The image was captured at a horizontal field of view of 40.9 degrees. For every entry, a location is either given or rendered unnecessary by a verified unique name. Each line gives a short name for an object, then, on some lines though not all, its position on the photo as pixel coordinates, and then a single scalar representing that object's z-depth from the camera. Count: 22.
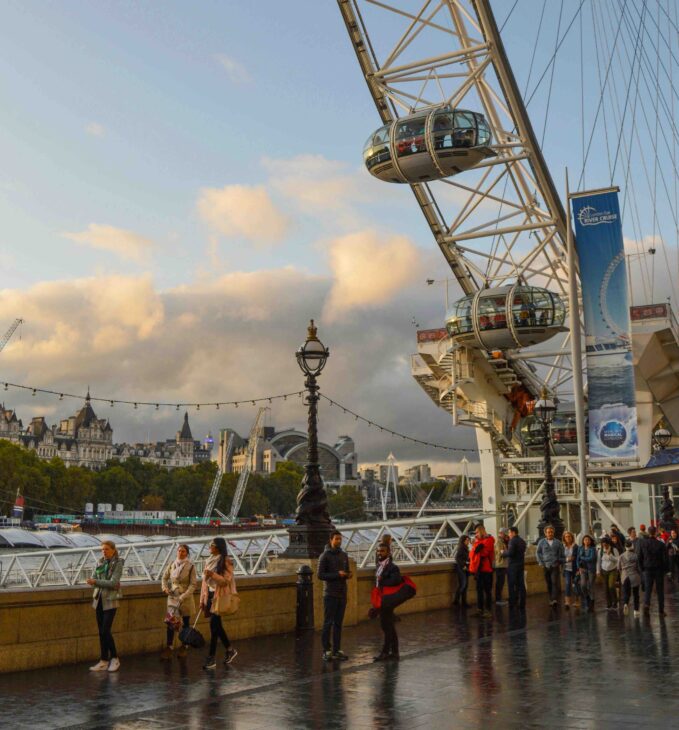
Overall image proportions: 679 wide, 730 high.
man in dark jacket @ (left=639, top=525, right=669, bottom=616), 16.08
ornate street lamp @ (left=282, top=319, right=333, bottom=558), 14.31
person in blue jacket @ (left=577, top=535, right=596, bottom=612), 17.87
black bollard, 13.55
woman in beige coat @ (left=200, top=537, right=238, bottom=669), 10.47
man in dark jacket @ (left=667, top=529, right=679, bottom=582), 24.17
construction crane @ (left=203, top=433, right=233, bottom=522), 153.50
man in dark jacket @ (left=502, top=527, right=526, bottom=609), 17.53
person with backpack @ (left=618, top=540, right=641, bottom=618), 16.48
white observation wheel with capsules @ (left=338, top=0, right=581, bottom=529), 32.78
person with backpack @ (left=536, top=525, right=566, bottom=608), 18.60
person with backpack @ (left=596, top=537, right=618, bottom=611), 17.92
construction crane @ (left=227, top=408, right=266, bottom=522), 157.62
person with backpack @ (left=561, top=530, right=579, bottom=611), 18.66
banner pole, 26.17
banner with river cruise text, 29.78
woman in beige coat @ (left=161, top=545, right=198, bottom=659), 10.69
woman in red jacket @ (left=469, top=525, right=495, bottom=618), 17.14
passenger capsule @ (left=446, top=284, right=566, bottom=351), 36.25
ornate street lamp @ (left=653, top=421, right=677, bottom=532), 26.50
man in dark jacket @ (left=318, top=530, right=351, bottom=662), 11.05
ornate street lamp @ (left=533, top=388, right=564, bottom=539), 23.47
